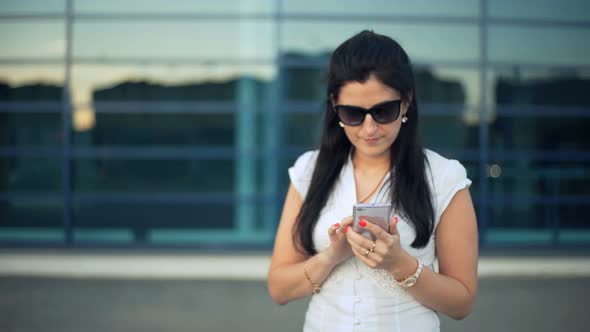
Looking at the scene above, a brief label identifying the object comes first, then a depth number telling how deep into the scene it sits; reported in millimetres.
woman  1991
